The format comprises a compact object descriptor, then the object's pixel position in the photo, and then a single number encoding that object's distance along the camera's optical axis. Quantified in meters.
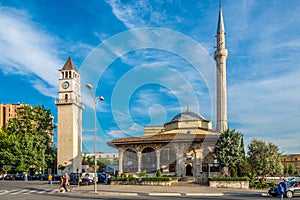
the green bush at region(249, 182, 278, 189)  30.84
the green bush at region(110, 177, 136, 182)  33.91
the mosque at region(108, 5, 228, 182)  40.66
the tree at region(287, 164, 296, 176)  89.06
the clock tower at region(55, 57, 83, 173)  57.78
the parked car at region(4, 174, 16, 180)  50.03
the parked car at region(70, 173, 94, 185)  35.06
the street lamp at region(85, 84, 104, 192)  23.27
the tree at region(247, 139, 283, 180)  37.12
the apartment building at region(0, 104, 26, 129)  106.36
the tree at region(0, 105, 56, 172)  55.19
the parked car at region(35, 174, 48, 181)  48.63
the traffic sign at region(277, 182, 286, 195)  11.24
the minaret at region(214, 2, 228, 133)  44.09
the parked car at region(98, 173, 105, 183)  38.47
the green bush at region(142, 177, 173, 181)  33.09
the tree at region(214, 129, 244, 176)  34.59
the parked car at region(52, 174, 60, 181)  45.31
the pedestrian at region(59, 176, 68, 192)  23.91
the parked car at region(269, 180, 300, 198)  20.84
